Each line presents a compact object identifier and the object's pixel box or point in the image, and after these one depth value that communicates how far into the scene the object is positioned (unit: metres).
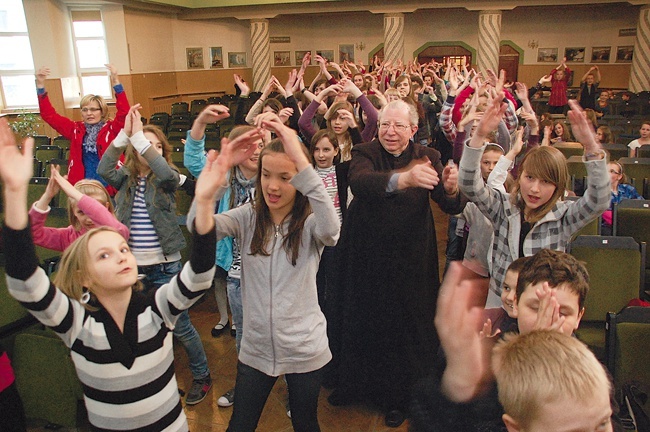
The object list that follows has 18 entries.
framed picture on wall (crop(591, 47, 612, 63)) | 18.35
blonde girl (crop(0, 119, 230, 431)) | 1.59
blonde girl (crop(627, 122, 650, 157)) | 6.46
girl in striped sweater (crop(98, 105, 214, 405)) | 2.81
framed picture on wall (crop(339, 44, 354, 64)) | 20.45
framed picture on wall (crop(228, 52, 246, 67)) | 19.45
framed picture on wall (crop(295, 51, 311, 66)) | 20.78
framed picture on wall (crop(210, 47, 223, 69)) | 18.91
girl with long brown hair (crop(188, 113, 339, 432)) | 1.90
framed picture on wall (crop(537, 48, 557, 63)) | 18.94
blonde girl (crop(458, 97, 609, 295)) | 2.16
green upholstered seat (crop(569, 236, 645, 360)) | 3.06
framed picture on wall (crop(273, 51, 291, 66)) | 20.67
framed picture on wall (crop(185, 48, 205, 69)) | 18.19
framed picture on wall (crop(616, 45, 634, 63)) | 17.88
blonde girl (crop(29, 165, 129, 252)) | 2.28
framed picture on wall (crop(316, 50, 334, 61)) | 20.69
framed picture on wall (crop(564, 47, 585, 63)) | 18.70
